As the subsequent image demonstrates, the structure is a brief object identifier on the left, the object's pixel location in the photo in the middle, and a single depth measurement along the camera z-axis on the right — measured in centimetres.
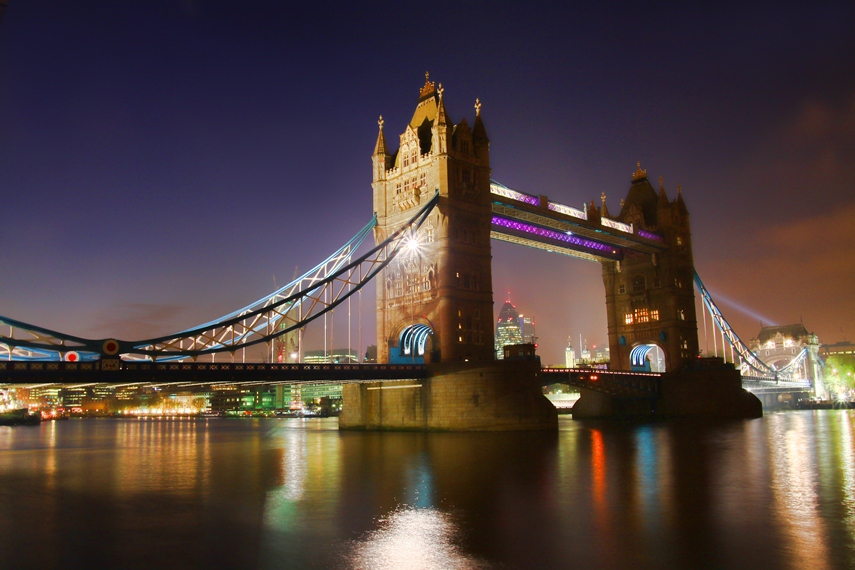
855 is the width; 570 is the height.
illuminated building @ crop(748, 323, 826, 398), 15575
